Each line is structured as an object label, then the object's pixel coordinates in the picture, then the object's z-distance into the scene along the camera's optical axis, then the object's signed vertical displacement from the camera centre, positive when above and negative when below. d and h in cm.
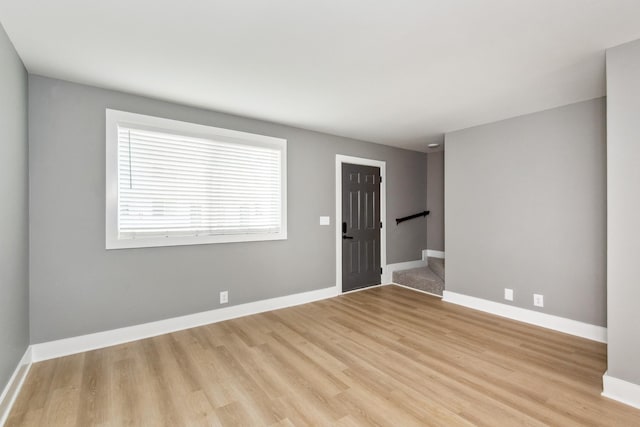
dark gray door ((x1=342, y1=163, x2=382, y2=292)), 467 -23
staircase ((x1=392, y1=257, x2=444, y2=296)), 459 -107
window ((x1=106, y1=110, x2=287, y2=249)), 289 +32
